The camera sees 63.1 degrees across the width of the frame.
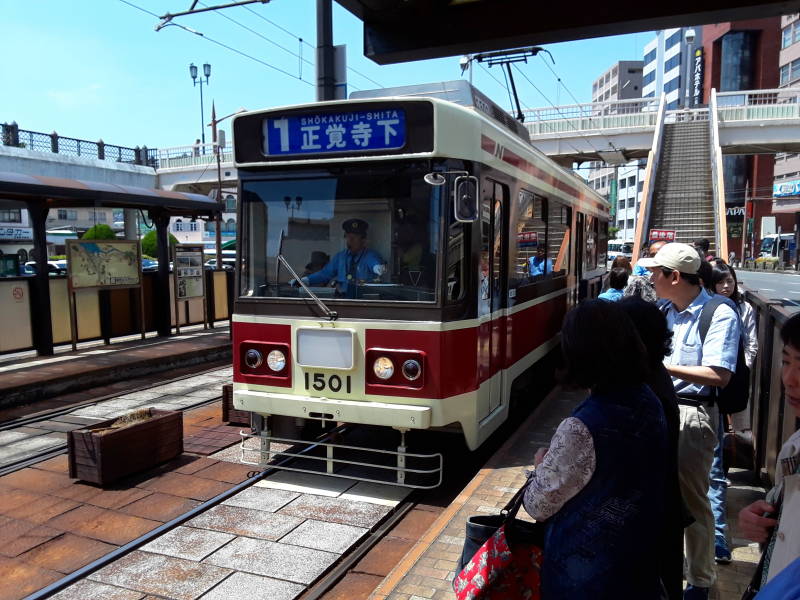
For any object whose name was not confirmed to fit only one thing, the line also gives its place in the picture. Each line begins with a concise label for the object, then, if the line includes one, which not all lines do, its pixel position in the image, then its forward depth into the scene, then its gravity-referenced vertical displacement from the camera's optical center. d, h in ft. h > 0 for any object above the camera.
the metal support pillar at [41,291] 34.19 -2.80
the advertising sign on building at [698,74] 219.61 +53.53
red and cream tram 16.43 -0.76
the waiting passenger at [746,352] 12.21 -3.19
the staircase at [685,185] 69.41 +5.60
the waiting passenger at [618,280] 24.50 -1.79
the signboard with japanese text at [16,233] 158.81 +1.24
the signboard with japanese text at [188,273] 44.21 -2.53
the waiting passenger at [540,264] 24.18 -1.19
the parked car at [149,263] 105.60 -4.39
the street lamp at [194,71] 121.81 +31.07
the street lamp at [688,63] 201.26 +52.45
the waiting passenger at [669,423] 7.69 -2.46
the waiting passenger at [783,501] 5.17 -2.30
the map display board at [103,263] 36.32 -1.53
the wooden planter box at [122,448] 18.04 -6.08
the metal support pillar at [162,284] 43.11 -3.14
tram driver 16.99 -0.76
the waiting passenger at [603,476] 6.87 -2.58
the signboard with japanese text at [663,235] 52.31 -0.29
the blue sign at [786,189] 163.97 +10.86
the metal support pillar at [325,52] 31.63 +8.92
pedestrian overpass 88.84 +14.74
